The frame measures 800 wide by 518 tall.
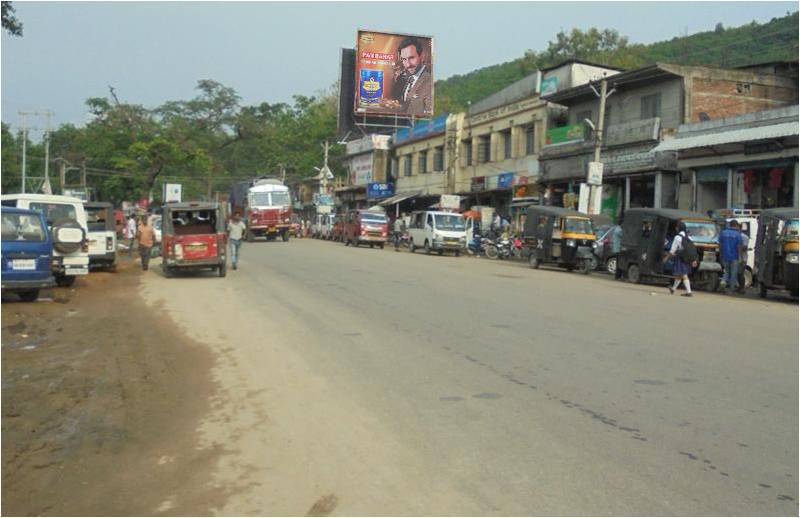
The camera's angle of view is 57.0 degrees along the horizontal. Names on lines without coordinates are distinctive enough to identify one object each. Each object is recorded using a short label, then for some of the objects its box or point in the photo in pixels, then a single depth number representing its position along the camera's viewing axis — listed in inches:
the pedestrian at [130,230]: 1441.2
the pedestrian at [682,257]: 700.7
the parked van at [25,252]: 569.9
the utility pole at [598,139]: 1130.8
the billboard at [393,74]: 1993.1
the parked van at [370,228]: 1633.9
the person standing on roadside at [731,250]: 761.6
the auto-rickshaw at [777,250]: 676.1
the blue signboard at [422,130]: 1950.1
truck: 1717.5
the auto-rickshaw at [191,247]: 799.7
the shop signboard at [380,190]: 2266.2
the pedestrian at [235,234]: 910.4
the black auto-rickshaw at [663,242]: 792.3
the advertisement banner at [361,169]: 2444.6
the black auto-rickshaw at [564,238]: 1002.1
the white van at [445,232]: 1316.4
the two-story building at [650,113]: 1144.2
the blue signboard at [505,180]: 1587.1
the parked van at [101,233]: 855.7
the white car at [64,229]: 674.8
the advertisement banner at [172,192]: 2030.5
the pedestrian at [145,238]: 912.5
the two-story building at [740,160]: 933.8
